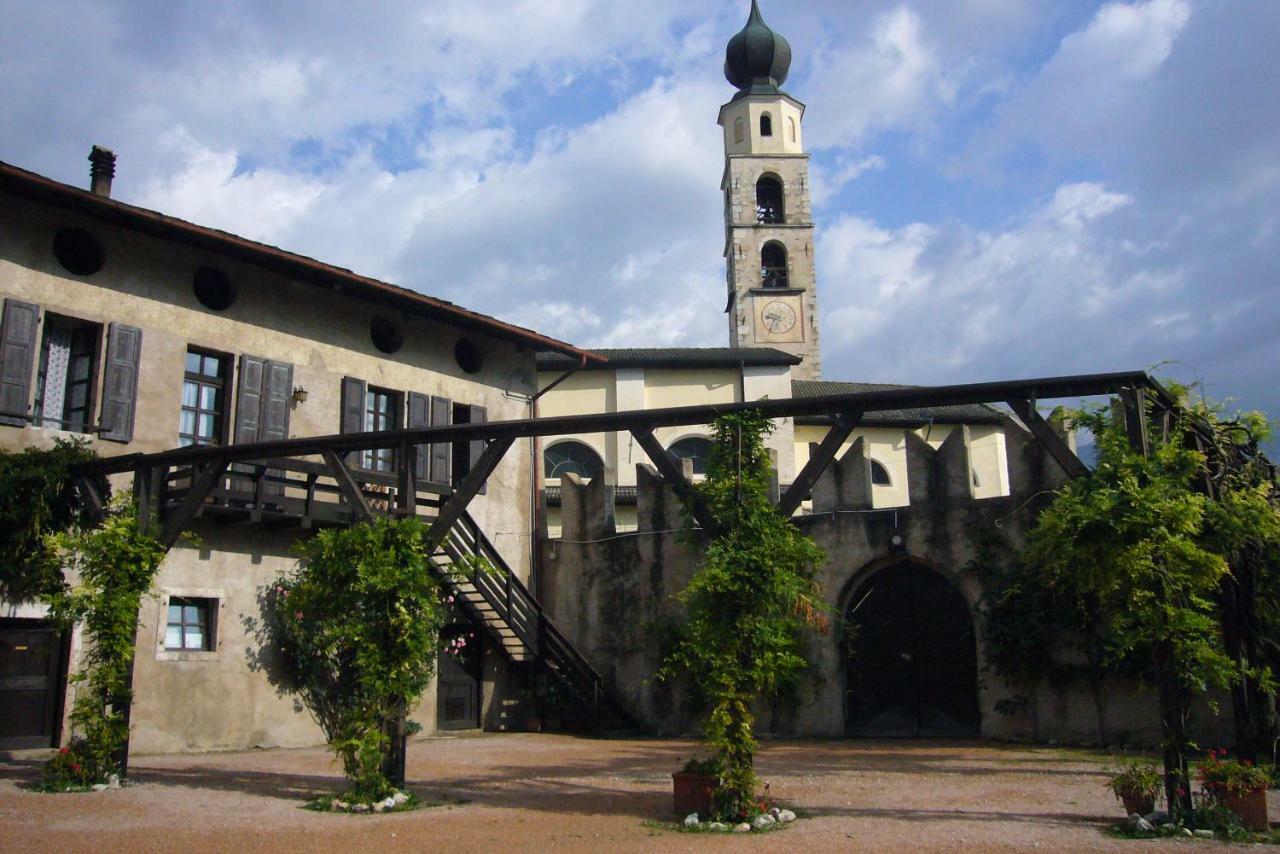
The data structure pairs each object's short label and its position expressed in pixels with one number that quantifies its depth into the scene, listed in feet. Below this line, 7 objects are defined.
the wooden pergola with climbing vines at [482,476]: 32.60
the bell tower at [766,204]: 162.40
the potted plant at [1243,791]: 28.58
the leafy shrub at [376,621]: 34.47
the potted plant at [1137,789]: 29.01
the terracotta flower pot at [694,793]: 30.89
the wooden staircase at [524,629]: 62.69
